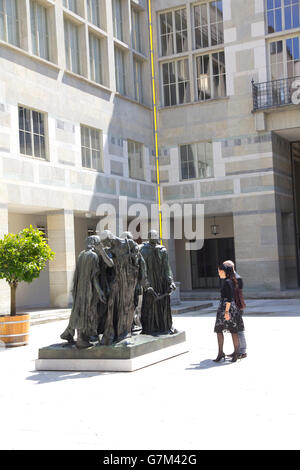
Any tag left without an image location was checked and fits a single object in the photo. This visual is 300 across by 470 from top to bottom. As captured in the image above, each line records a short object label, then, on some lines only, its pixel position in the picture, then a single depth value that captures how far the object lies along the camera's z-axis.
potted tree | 14.04
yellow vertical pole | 28.66
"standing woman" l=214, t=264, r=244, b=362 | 10.69
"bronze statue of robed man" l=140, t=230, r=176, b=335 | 12.16
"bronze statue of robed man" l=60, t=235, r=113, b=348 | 10.93
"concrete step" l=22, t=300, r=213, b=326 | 19.64
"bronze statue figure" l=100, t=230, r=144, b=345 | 10.98
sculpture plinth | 10.48
